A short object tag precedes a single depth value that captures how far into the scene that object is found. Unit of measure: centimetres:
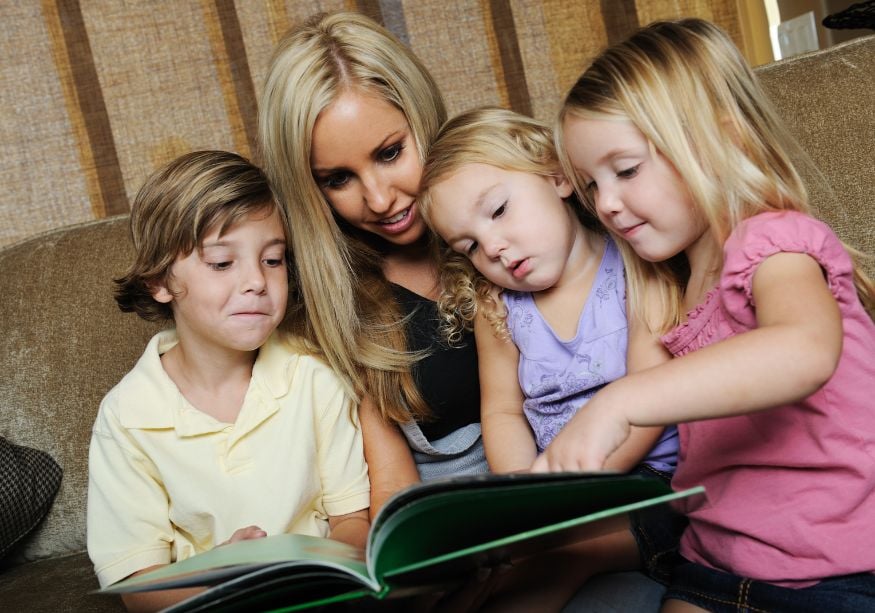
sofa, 159
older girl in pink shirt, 92
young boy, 141
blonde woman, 152
